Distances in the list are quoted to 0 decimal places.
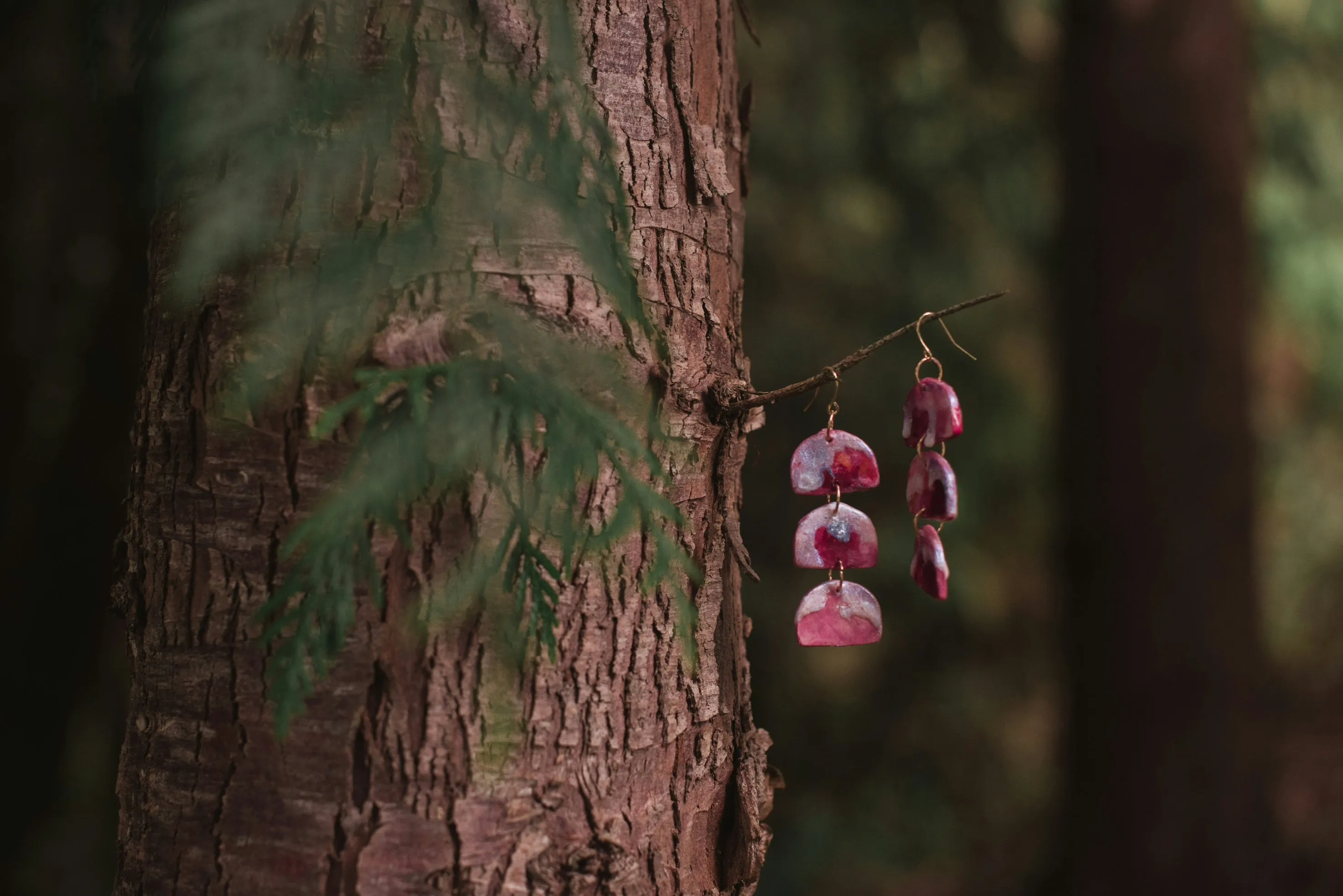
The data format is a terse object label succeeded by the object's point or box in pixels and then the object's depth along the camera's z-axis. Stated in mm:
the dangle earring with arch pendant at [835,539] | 659
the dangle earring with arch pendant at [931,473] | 649
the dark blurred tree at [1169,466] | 1135
